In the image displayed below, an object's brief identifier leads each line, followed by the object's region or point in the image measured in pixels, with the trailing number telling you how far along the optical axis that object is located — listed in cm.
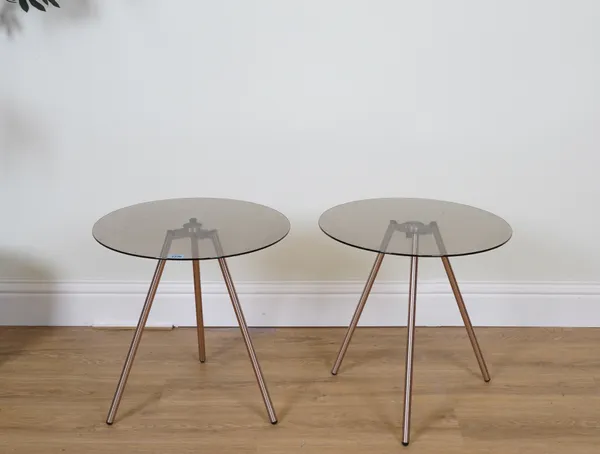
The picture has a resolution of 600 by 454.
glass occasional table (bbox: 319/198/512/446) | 187
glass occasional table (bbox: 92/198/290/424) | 182
